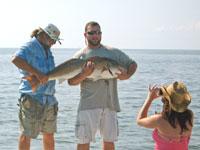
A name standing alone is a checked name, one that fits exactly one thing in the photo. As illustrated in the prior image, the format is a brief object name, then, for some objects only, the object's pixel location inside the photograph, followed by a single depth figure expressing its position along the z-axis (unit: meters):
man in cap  6.61
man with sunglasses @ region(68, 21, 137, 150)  6.86
